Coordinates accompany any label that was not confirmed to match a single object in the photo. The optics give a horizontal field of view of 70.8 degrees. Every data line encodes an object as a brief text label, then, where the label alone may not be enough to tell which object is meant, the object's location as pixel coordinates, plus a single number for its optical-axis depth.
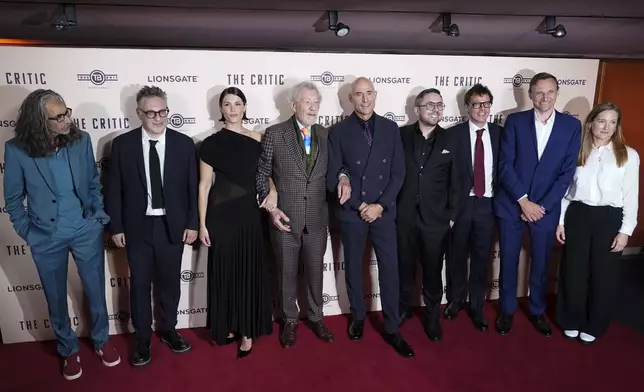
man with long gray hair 2.63
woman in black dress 2.95
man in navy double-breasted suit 3.06
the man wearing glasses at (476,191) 3.28
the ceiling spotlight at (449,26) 4.25
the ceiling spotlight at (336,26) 4.04
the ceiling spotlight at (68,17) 3.72
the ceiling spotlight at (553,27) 4.30
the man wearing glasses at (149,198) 2.88
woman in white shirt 3.06
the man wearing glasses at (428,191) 3.12
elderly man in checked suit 3.01
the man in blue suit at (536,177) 3.16
